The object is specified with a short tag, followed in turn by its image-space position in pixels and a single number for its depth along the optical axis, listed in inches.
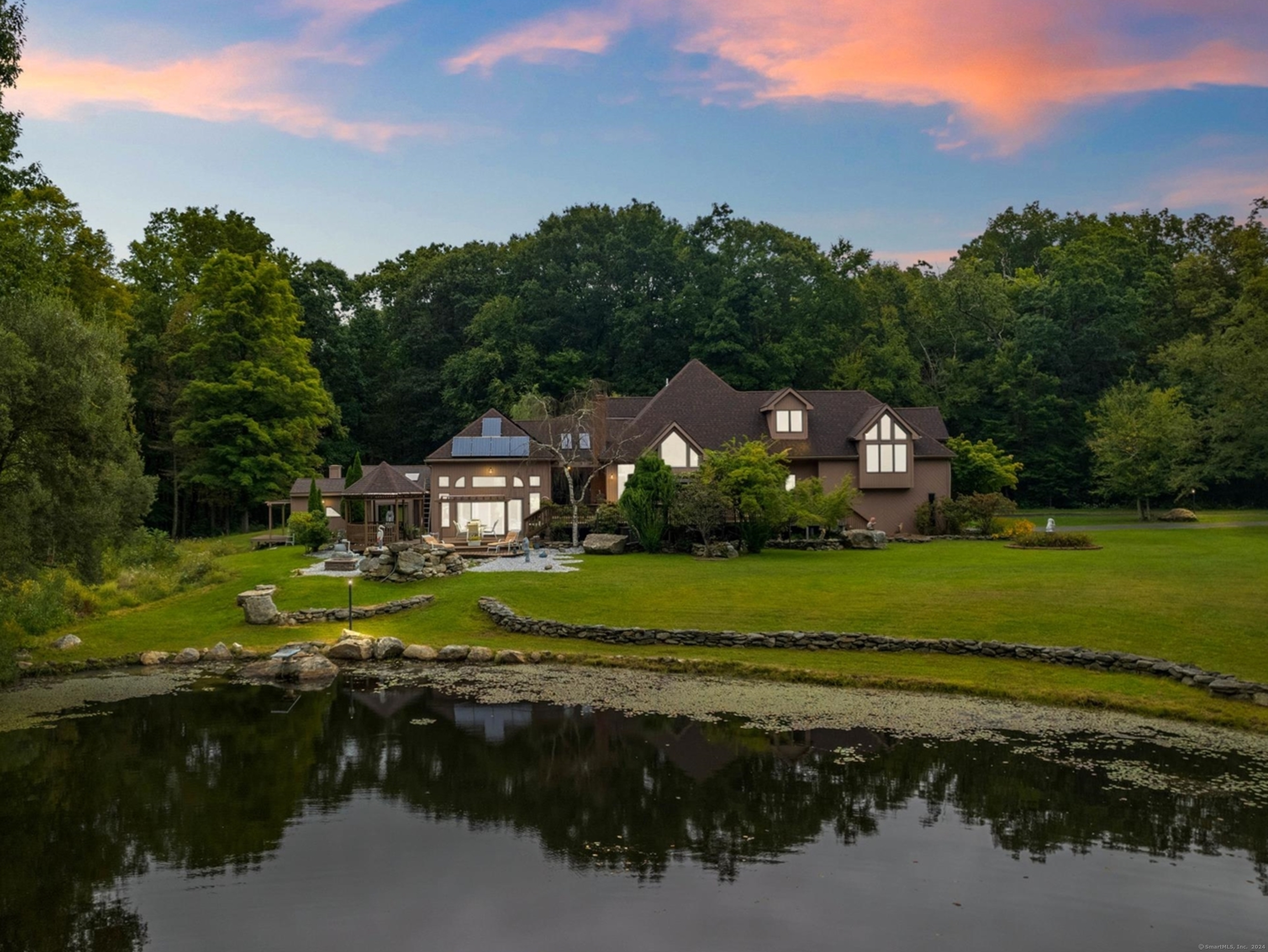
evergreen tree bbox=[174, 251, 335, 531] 1918.1
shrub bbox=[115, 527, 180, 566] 981.8
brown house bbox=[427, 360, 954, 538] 1611.7
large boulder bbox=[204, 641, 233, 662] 888.9
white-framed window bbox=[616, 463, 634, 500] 1663.4
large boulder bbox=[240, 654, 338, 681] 821.9
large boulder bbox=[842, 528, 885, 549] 1459.2
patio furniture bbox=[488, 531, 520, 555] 1424.7
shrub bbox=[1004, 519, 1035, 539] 1505.9
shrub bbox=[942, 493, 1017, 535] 1603.1
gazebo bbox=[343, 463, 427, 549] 1446.9
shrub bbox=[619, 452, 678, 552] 1371.8
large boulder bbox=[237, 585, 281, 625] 979.3
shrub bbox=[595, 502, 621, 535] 1483.8
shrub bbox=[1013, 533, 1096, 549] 1353.3
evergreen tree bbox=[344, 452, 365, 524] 1531.7
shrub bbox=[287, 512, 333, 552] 1437.0
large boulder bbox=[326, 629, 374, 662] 877.8
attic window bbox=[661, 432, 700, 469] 1653.5
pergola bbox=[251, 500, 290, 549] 1653.5
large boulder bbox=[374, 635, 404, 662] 884.6
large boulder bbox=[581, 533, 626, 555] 1360.7
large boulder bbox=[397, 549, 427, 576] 1123.9
